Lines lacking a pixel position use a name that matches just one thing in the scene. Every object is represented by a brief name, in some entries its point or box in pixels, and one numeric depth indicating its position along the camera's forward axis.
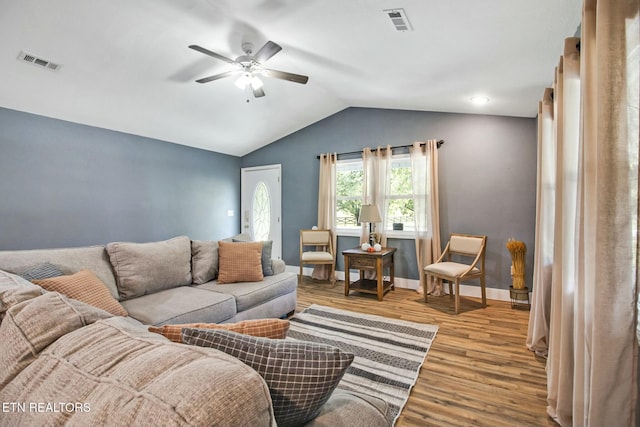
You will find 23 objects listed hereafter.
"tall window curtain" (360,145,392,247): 4.61
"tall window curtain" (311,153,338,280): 5.02
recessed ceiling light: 3.45
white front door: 5.73
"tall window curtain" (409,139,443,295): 4.18
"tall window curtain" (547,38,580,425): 1.67
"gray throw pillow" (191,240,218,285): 2.96
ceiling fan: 2.73
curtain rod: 4.24
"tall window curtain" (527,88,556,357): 2.47
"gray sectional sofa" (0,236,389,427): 0.49
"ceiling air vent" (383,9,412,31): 2.15
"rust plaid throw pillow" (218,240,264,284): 2.99
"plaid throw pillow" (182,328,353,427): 0.73
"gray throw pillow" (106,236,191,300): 2.42
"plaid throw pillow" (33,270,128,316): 1.78
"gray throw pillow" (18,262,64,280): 1.87
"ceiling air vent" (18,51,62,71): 2.71
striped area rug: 2.04
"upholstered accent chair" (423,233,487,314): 3.45
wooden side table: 3.94
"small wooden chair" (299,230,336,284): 4.67
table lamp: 4.33
